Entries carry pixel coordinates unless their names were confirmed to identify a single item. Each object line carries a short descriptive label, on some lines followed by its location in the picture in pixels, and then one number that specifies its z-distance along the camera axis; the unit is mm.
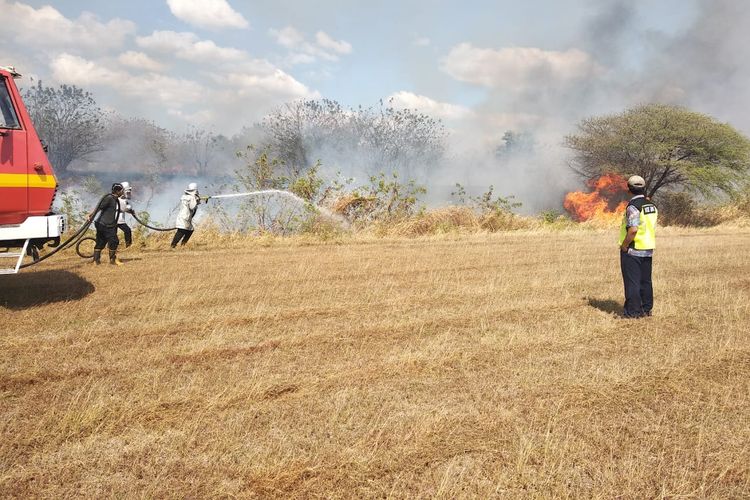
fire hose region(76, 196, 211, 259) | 10475
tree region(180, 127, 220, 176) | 43688
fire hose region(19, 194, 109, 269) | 8320
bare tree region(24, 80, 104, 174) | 34781
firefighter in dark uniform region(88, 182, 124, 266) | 9617
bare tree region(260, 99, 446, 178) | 37469
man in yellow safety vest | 6289
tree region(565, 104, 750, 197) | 22672
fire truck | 6074
